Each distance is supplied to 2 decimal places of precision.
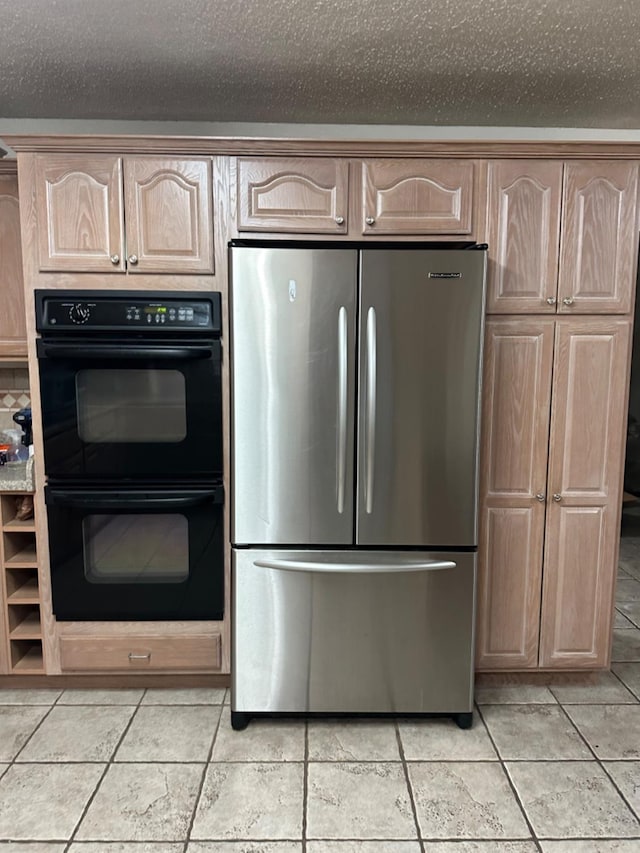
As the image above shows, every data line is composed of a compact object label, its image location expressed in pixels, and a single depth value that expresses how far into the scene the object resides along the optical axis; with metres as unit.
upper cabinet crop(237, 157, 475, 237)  2.17
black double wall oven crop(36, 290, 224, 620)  2.17
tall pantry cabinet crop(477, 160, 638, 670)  2.21
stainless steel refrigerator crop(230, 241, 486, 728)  2.01
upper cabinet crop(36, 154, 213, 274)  2.15
